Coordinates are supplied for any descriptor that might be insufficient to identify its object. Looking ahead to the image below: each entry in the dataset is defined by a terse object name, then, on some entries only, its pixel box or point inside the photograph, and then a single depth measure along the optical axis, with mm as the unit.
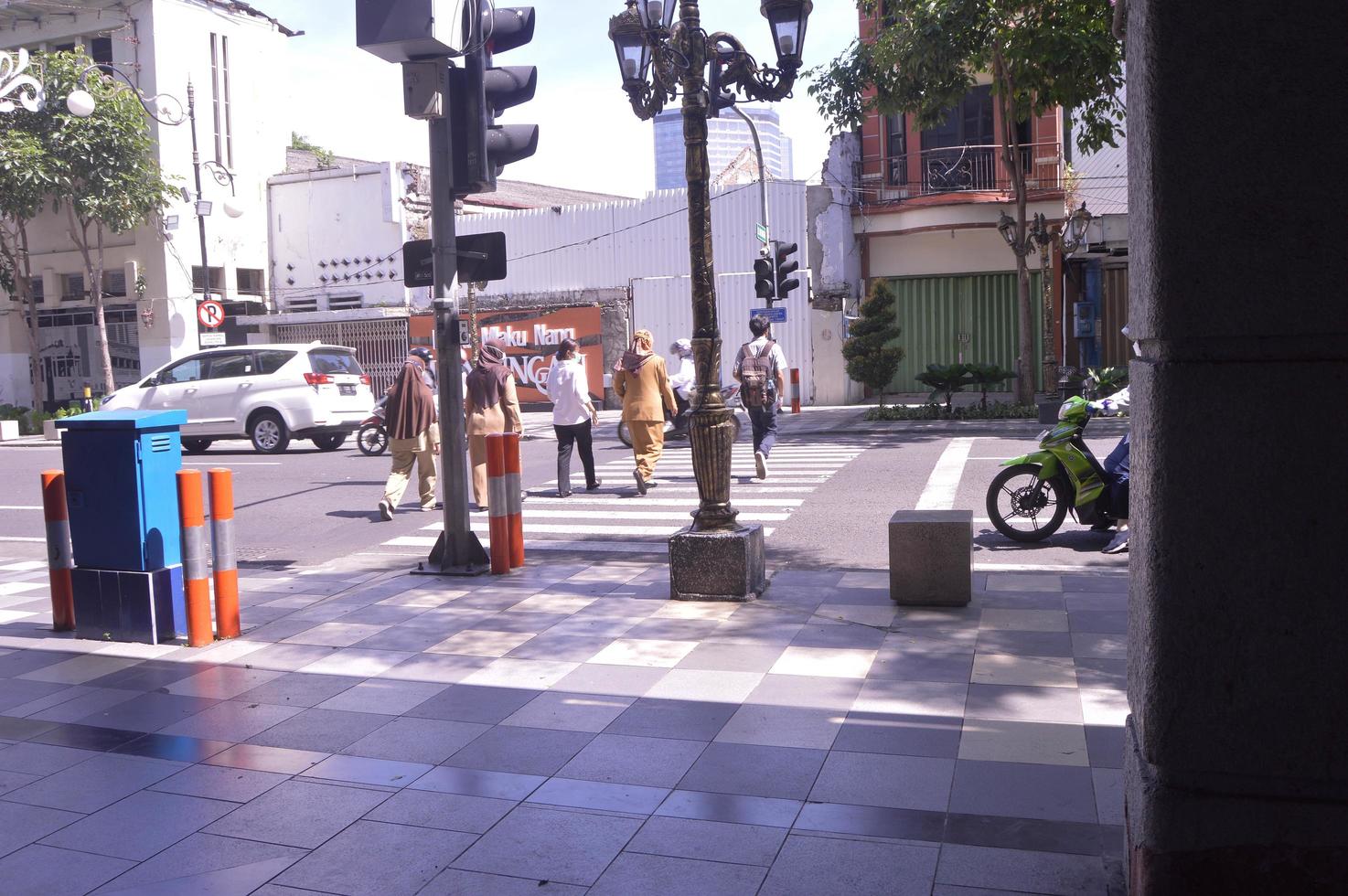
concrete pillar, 2627
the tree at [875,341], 21859
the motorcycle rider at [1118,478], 8648
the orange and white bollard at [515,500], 8195
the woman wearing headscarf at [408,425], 11609
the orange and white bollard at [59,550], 6711
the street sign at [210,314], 25109
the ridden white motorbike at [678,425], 17625
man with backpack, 13117
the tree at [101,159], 26875
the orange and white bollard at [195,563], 6328
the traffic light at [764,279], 20359
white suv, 19000
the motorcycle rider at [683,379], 16969
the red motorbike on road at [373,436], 17812
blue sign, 23878
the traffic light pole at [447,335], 7977
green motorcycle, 9016
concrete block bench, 6852
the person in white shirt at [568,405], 12664
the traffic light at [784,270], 20172
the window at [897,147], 26062
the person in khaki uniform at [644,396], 12648
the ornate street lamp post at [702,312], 7246
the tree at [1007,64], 17016
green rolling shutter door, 26172
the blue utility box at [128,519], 6305
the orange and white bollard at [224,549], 6418
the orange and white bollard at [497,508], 8094
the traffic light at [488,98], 7840
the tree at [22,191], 26125
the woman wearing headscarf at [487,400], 11664
